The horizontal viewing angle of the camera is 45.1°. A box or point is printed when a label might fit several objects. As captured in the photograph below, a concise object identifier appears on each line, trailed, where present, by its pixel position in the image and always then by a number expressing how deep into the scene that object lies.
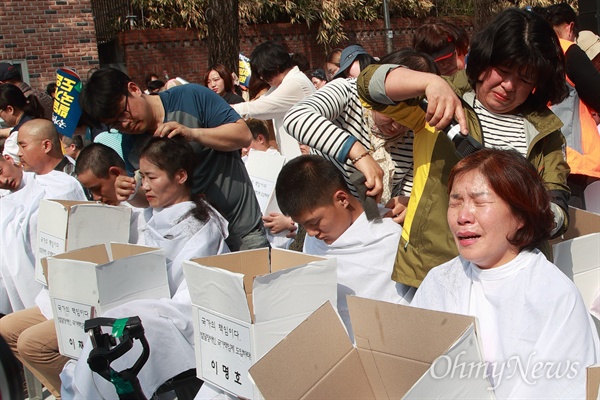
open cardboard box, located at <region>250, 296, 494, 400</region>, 1.62
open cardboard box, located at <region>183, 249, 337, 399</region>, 2.22
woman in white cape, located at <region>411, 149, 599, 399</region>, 1.81
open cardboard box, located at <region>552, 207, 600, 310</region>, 2.42
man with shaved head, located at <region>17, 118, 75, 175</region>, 4.55
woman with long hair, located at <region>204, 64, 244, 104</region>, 6.12
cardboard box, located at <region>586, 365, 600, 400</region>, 1.50
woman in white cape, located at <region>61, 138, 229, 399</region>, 2.79
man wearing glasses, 3.20
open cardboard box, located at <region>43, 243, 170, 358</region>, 2.82
